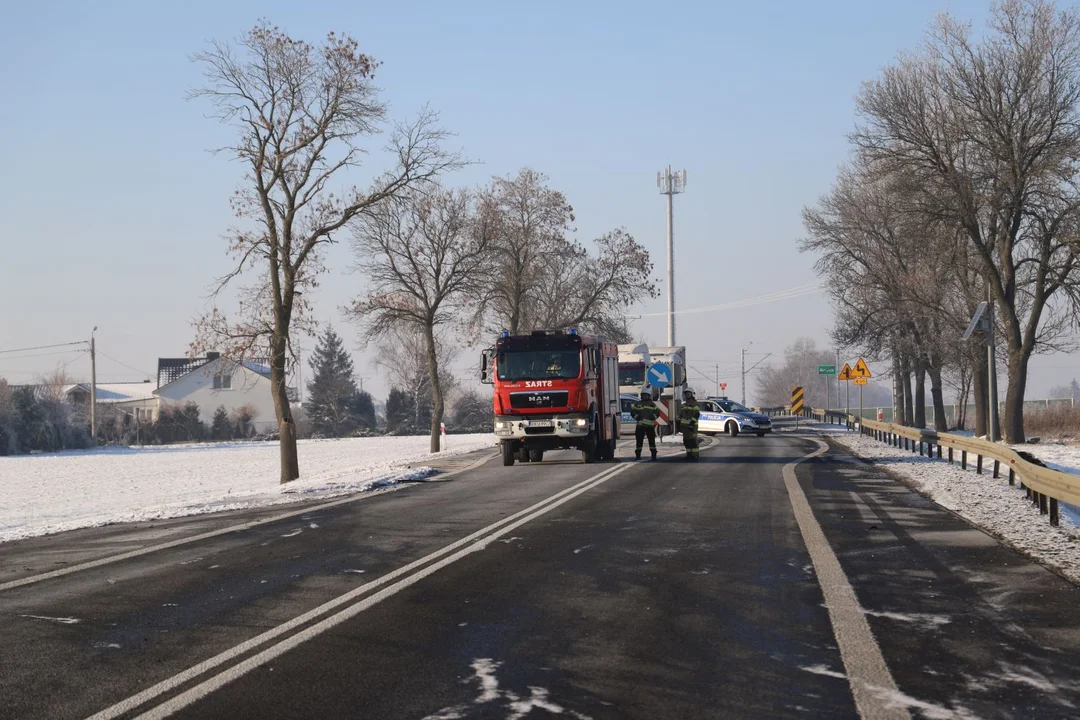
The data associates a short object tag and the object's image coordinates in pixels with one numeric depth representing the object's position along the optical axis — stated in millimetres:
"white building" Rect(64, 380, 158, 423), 120581
